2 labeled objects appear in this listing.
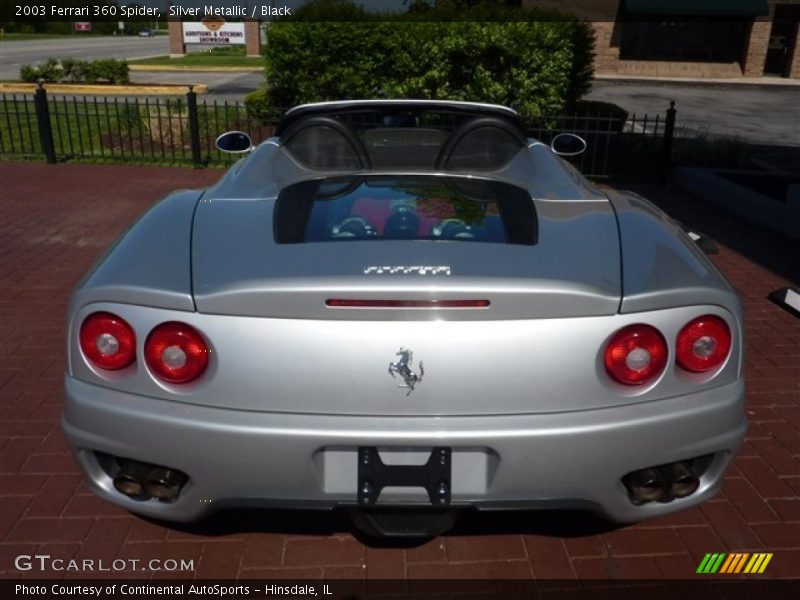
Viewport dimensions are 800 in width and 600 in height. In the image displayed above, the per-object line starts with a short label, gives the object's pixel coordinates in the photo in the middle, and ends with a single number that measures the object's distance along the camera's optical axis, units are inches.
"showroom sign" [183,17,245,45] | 1414.9
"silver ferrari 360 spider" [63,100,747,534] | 79.2
